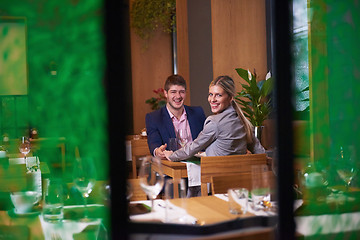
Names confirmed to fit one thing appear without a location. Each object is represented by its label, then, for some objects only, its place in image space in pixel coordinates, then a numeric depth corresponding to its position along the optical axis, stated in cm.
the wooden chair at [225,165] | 247
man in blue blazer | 341
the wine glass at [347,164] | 130
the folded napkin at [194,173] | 275
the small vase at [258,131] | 362
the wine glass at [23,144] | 111
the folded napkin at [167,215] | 127
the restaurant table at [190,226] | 95
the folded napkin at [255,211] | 126
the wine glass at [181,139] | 321
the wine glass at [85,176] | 98
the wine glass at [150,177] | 148
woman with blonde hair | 288
